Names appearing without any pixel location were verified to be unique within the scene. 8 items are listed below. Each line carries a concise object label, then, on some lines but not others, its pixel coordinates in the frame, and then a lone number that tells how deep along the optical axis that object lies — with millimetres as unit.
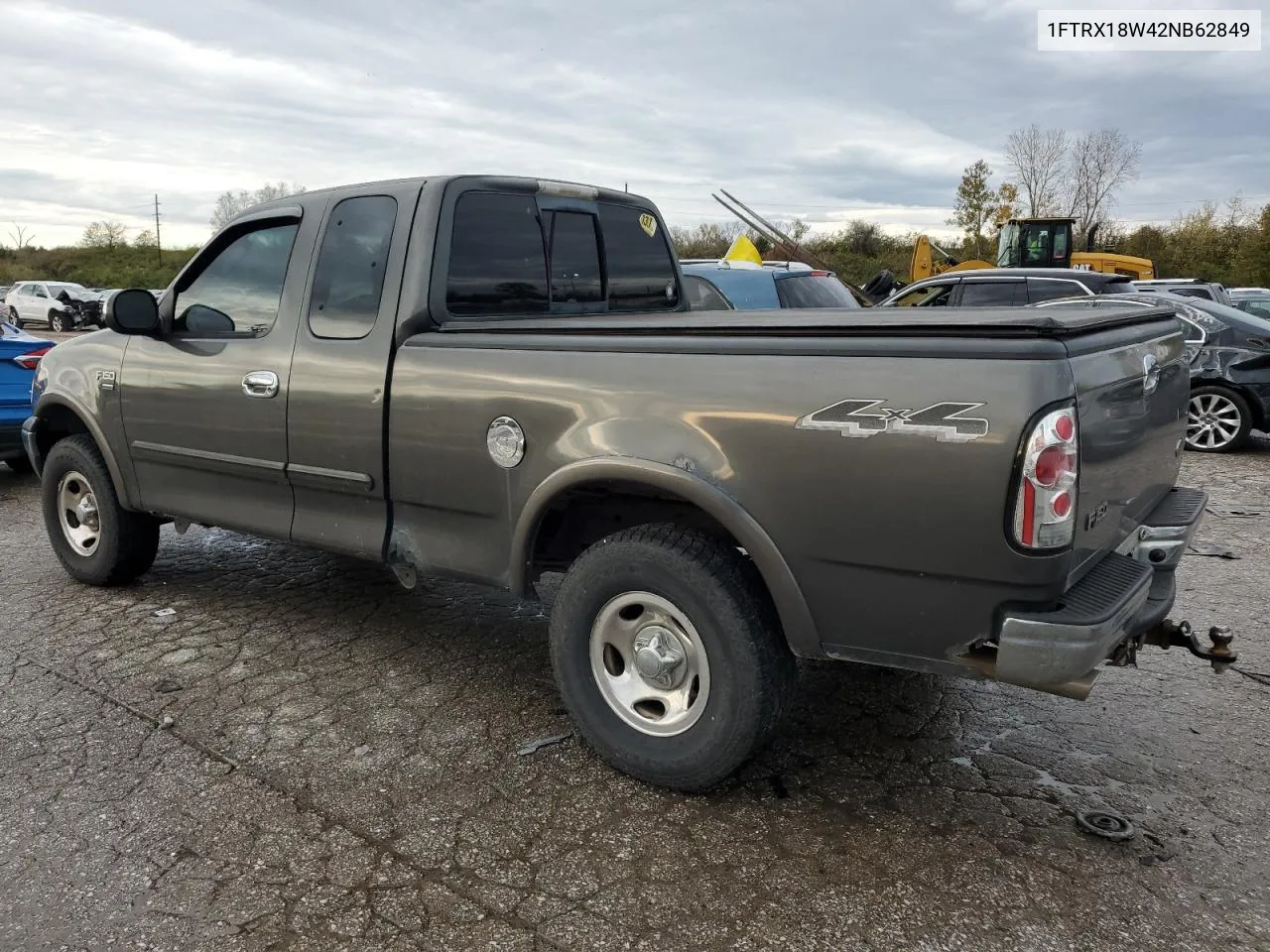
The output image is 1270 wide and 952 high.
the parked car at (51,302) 32938
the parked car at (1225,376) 9422
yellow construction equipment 22531
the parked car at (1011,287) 10555
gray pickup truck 2498
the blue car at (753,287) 8719
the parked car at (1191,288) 12480
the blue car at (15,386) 7793
